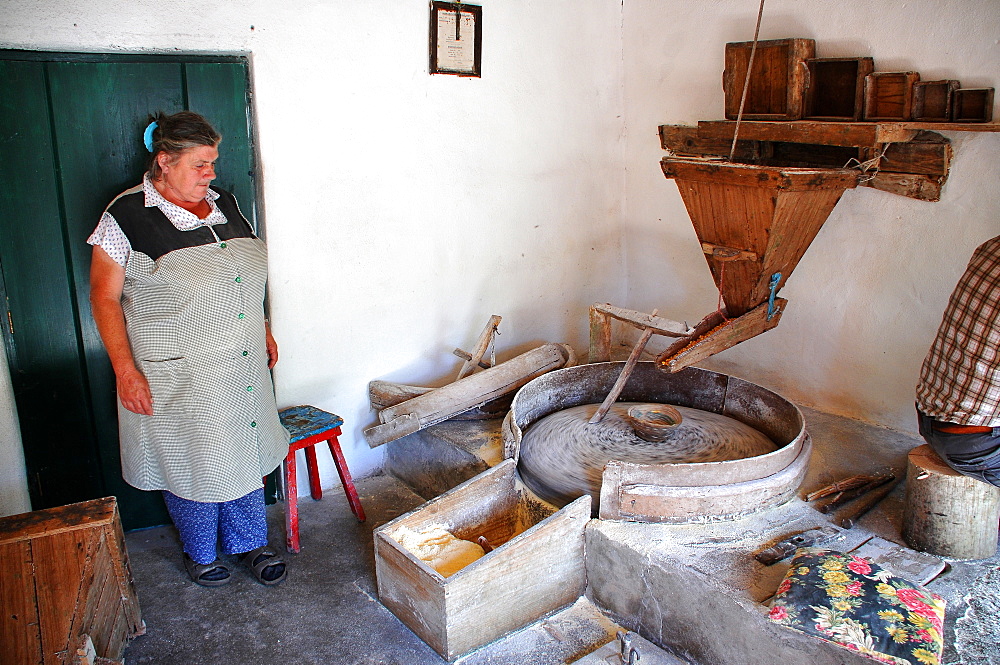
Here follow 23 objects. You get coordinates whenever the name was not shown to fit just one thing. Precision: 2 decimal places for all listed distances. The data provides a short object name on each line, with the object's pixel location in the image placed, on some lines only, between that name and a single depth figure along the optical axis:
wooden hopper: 2.84
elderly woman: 2.80
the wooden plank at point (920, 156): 3.10
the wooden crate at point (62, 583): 2.37
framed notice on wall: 3.71
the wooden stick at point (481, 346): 3.85
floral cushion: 2.22
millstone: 3.13
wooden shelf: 2.99
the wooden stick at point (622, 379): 3.40
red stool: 3.33
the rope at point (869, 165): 3.13
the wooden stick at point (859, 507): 2.93
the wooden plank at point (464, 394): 3.55
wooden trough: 2.69
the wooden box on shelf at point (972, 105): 2.97
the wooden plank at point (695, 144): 3.61
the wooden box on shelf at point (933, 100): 3.02
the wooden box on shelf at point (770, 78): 3.39
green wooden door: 2.95
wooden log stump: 2.68
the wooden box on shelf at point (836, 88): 3.27
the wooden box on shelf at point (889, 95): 3.12
